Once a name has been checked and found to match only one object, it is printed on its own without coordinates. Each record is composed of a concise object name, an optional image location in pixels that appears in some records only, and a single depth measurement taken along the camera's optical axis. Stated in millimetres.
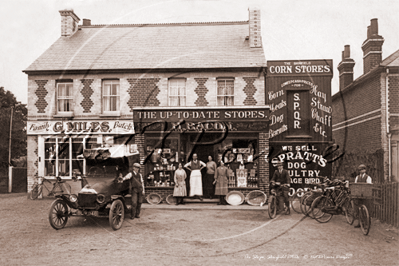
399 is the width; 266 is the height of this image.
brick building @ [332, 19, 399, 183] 16828
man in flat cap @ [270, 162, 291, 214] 12086
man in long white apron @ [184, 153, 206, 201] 14867
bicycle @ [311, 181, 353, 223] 10391
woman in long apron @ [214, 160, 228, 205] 14750
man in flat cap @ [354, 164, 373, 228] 10164
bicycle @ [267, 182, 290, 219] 11461
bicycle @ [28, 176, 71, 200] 16750
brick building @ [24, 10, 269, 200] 15742
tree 21219
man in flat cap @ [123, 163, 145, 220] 11234
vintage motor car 9742
